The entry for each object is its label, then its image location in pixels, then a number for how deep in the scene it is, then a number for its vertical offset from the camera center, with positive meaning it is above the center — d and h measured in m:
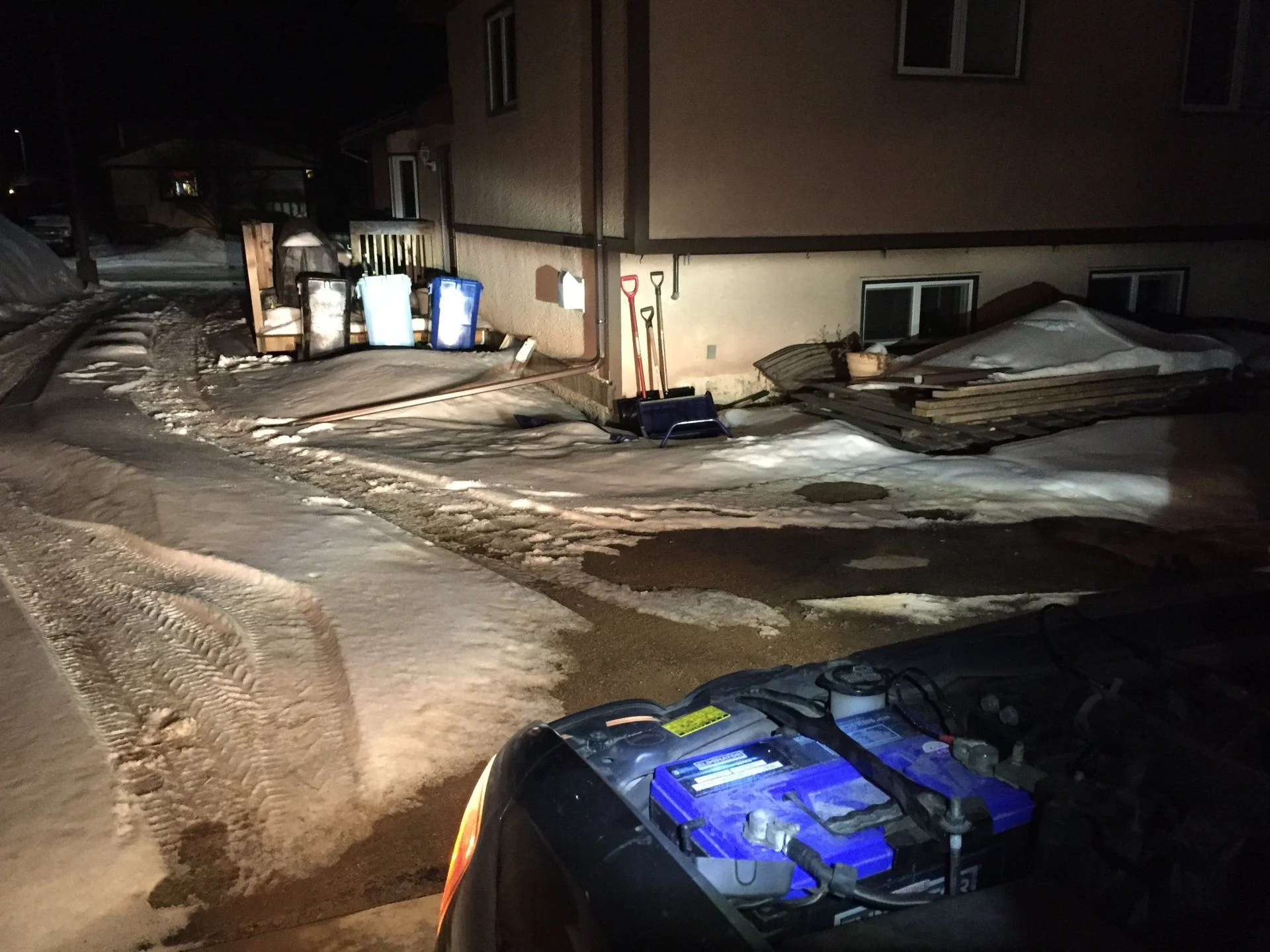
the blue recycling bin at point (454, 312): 13.12 -0.91
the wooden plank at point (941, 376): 9.46 -1.27
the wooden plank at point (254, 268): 13.90 -0.36
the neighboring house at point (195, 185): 42.59 +2.48
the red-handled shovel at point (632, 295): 10.23 -0.54
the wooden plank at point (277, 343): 13.81 -1.36
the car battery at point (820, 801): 2.08 -1.22
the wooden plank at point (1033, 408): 9.41 -1.61
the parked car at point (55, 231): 34.44 +0.49
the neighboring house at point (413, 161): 17.69 +1.65
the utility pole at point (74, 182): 24.25 +1.59
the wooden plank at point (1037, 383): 9.32 -1.35
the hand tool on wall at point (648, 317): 10.38 -0.78
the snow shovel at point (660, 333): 10.29 -0.93
